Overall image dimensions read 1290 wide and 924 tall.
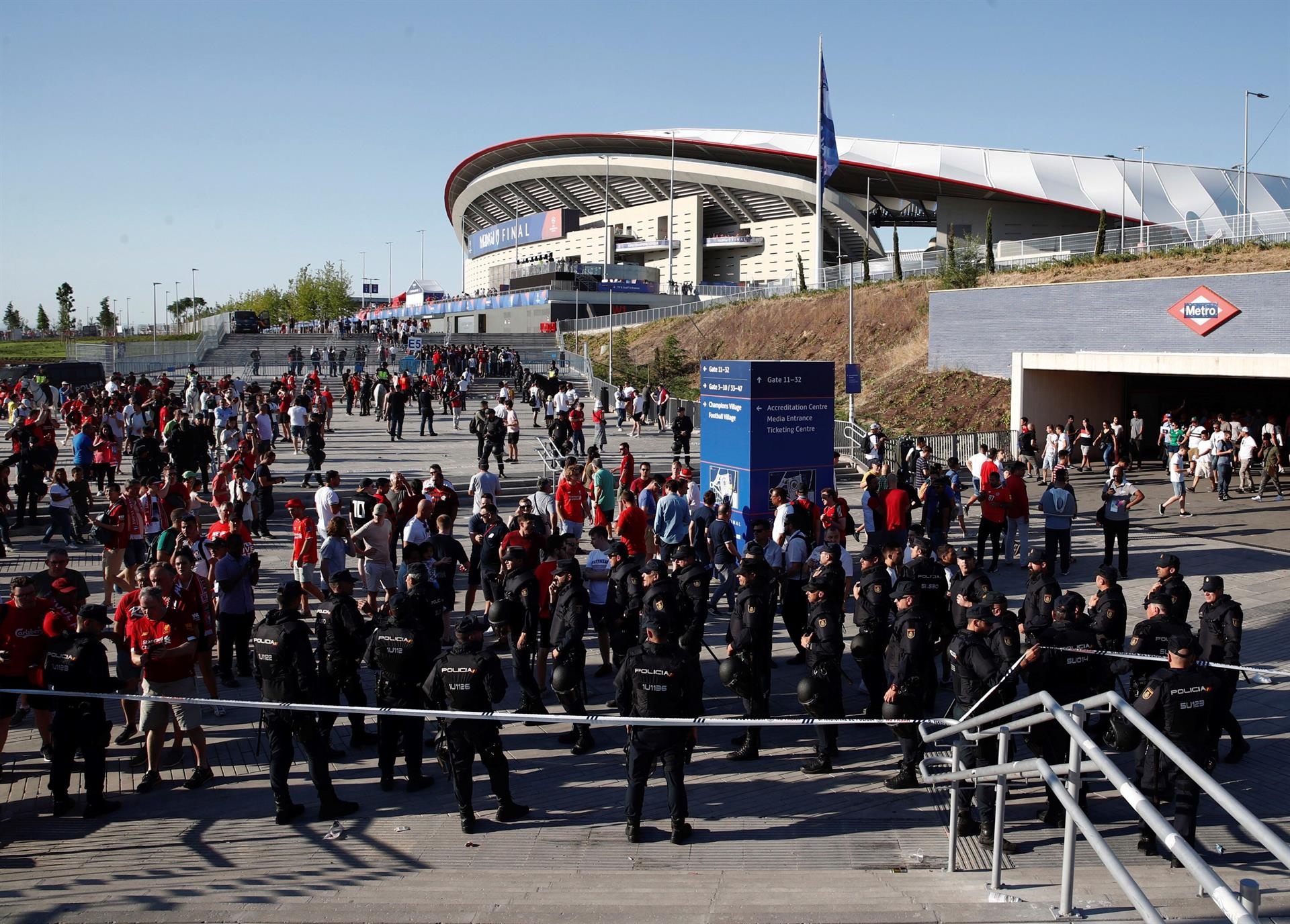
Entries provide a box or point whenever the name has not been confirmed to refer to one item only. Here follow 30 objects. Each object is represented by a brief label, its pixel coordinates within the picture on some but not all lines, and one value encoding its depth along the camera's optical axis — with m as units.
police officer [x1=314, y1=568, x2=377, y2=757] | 7.71
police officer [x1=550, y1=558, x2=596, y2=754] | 7.93
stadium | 60.56
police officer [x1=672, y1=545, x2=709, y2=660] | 8.83
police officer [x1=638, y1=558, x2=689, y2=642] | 8.07
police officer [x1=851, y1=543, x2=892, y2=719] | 8.30
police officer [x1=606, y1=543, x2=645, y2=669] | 9.01
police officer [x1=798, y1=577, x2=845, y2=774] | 7.55
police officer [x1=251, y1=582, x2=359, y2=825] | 6.74
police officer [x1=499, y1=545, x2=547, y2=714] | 8.53
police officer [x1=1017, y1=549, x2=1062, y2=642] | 8.53
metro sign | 23.00
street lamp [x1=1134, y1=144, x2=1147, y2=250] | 56.28
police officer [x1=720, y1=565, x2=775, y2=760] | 7.82
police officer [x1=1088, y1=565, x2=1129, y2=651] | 8.13
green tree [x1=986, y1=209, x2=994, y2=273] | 36.48
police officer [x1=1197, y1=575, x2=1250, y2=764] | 7.61
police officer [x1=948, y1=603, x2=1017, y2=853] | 6.50
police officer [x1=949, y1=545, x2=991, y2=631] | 8.73
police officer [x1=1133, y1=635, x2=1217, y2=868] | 6.20
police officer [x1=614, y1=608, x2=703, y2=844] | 6.42
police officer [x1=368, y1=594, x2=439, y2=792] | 7.08
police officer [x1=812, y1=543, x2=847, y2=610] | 8.27
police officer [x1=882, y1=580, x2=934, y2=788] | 7.20
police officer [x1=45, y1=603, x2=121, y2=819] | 6.87
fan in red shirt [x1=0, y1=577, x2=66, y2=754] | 7.31
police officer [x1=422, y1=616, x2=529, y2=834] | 6.54
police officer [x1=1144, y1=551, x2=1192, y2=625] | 8.10
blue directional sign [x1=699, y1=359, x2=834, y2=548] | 14.92
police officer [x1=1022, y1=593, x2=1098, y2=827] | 6.99
